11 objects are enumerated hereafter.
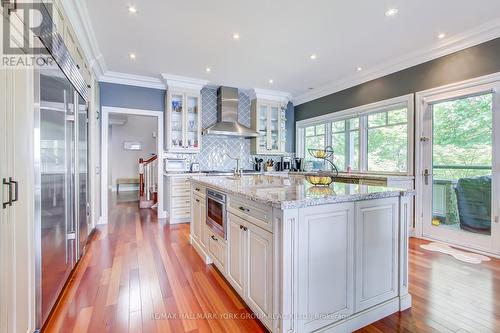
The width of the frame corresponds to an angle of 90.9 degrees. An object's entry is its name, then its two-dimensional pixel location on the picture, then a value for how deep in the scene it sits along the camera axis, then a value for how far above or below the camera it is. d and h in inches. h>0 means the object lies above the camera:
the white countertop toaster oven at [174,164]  196.4 +0.5
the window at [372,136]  159.7 +22.1
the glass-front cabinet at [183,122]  195.0 +34.8
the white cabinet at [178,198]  182.2 -25.2
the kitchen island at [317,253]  58.4 -23.9
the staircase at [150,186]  240.2 -21.7
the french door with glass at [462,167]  121.9 -1.2
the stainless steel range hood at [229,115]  209.3 +44.0
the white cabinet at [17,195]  49.9 -6.7
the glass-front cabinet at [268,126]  230.7 +36.7
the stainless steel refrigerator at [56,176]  64.2 -3.5
